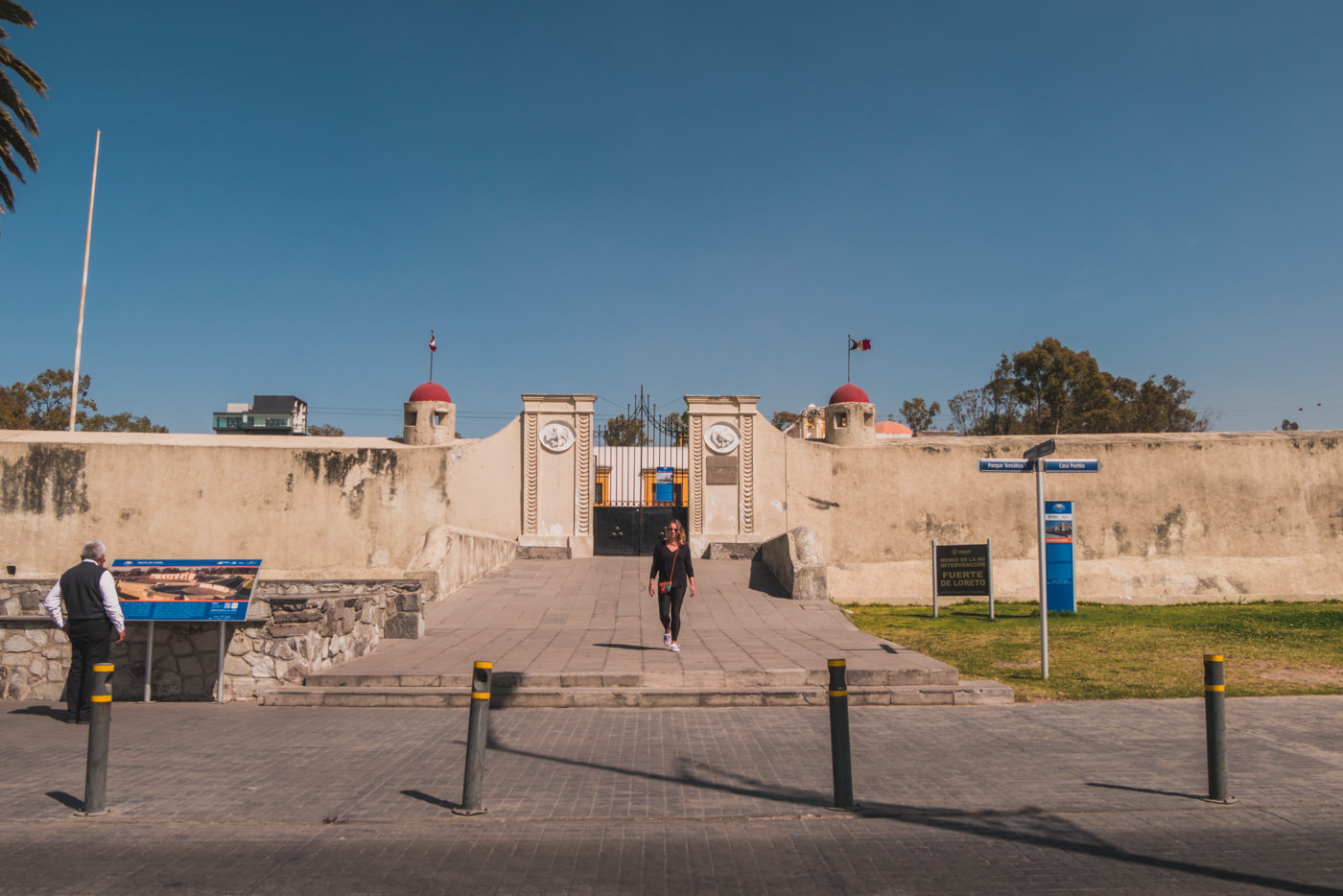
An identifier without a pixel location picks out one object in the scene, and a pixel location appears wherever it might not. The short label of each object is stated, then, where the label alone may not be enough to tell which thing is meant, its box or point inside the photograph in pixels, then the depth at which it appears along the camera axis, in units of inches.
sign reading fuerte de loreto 602.2
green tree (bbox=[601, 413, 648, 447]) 782.5
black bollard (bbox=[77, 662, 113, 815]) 192.4
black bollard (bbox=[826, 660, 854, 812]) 201.6
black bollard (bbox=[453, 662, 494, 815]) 194.4
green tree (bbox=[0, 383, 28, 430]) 1399.0
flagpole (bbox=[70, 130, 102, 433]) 843.1
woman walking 398.9
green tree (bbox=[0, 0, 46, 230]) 590.9
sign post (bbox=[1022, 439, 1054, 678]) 365.1
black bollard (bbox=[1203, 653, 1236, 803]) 206.8
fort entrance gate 759.1
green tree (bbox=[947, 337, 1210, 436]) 1664.6
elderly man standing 289.4
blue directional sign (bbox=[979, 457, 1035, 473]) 379.0
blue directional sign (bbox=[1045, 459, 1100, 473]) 378.8
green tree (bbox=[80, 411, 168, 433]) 1778.7
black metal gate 782.5
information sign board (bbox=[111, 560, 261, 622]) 316.8
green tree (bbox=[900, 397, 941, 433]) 2480.3
